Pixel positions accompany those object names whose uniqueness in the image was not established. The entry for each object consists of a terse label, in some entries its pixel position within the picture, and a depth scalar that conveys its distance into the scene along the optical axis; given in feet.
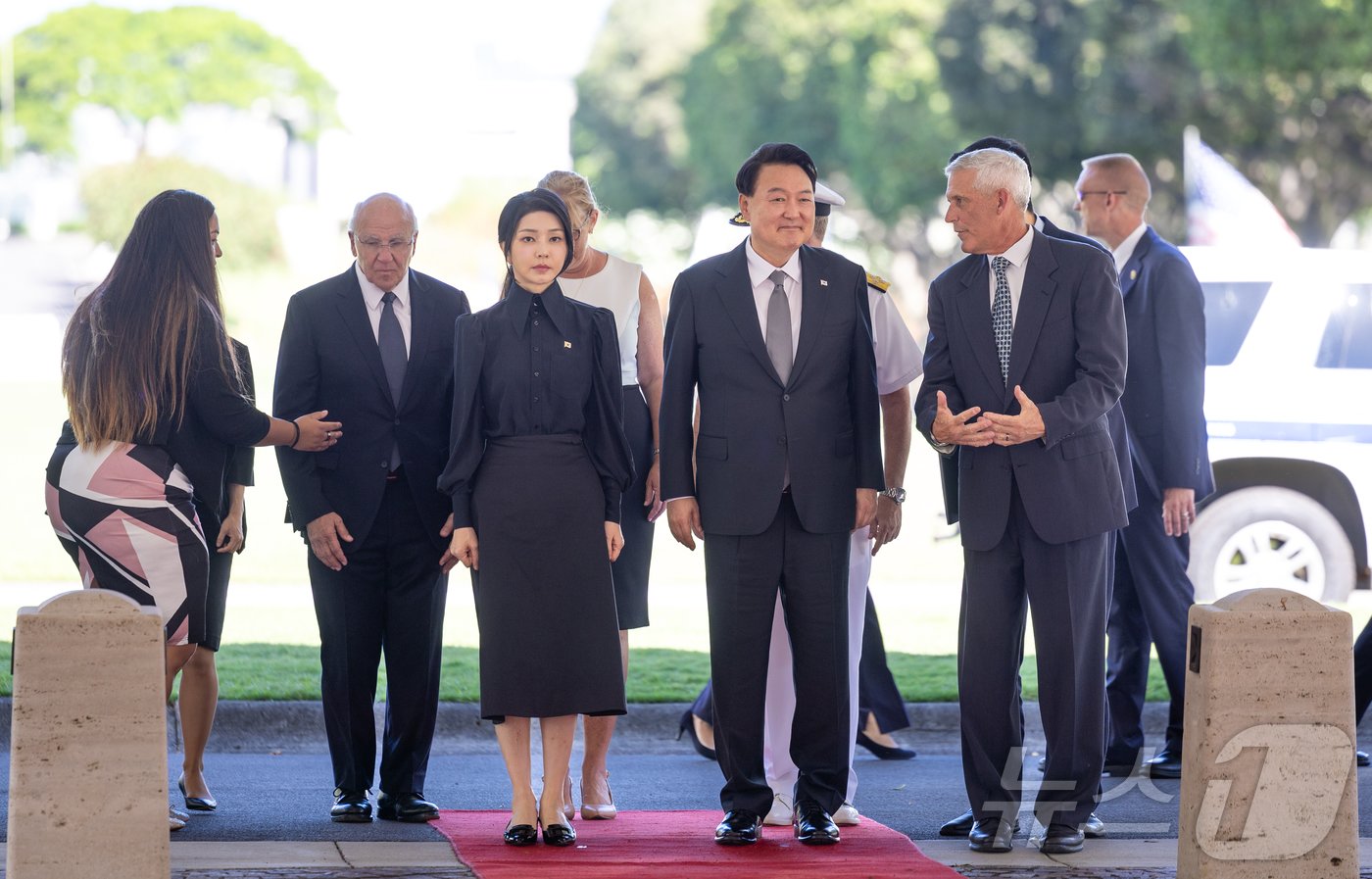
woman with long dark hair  41.52
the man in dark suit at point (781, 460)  41.09
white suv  77.61
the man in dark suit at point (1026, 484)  41.11
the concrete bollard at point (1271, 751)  36.19
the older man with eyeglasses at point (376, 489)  43.73
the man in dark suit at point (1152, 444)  49.60
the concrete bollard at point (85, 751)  34.27
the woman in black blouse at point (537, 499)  40.75
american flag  97.35
